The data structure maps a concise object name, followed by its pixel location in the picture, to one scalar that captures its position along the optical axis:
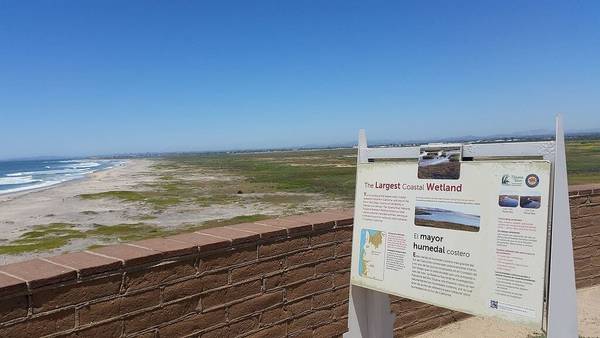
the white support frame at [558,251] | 2.23
